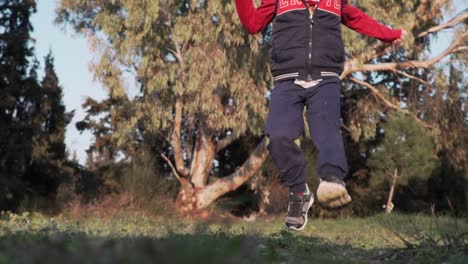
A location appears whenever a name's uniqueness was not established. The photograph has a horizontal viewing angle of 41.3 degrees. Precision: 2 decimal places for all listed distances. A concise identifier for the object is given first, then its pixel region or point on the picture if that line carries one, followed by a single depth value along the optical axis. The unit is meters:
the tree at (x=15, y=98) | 22.94
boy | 4.61
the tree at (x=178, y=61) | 16.30
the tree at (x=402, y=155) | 20.69
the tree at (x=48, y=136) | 24.69
